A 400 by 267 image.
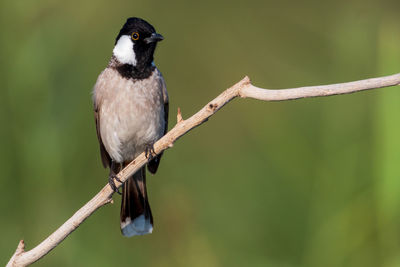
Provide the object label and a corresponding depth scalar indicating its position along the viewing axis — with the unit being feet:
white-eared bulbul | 27.94
